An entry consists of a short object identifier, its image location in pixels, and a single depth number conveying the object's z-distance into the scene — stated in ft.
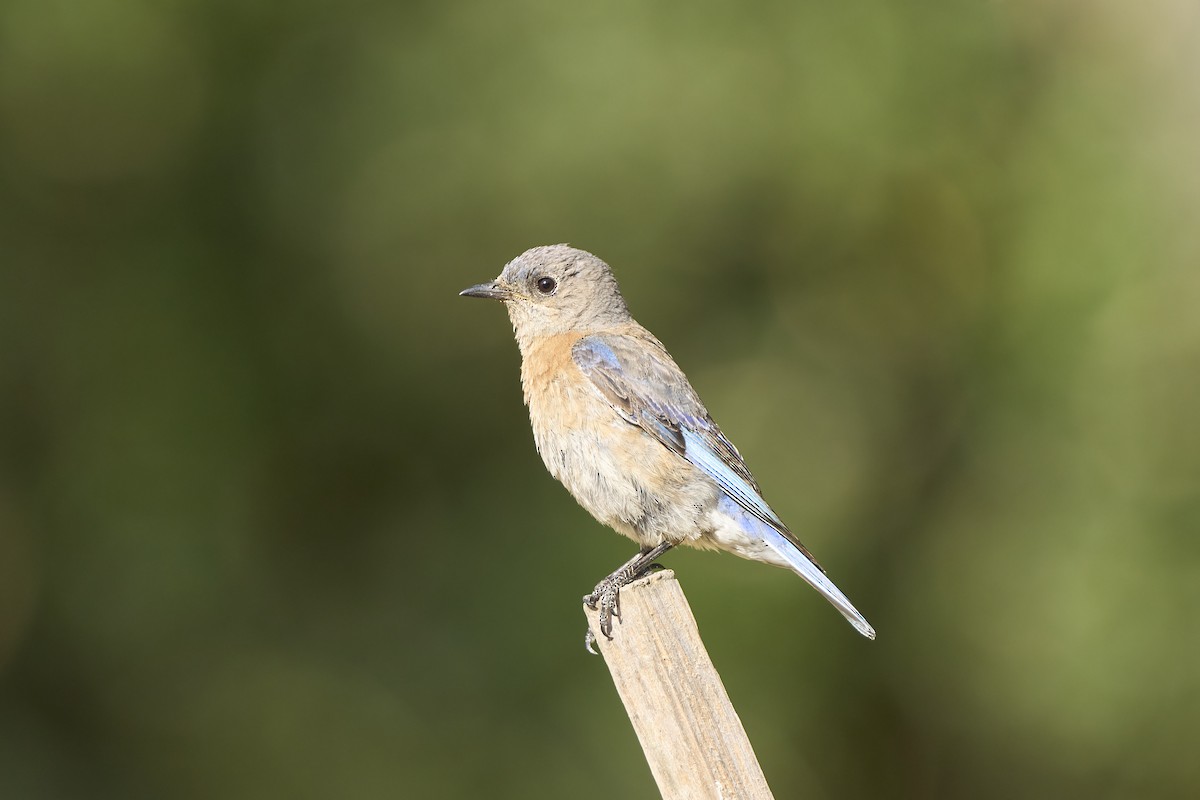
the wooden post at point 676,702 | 14.70
